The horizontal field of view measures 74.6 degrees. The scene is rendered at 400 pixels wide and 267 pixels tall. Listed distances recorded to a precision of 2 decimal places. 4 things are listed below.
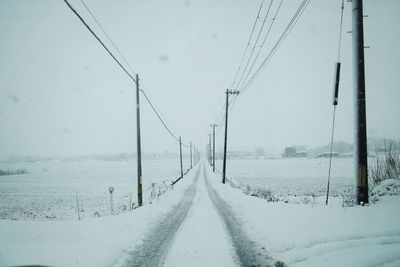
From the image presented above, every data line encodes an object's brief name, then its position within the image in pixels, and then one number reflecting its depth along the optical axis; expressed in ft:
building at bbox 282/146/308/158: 655.35
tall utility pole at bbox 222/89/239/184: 101.00
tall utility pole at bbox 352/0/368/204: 29.86
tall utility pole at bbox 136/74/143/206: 53.43
